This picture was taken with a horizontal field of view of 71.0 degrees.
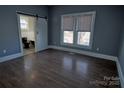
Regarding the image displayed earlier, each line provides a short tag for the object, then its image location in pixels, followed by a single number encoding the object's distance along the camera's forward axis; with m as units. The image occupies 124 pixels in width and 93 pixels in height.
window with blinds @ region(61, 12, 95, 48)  4.06
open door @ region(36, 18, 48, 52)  4.58
